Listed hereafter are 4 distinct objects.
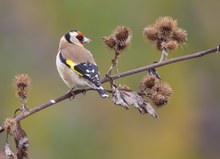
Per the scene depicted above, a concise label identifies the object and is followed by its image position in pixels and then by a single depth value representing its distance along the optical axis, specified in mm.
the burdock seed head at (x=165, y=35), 10492
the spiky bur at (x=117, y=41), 10375
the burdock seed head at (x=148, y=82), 10031
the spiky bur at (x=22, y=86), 9930
